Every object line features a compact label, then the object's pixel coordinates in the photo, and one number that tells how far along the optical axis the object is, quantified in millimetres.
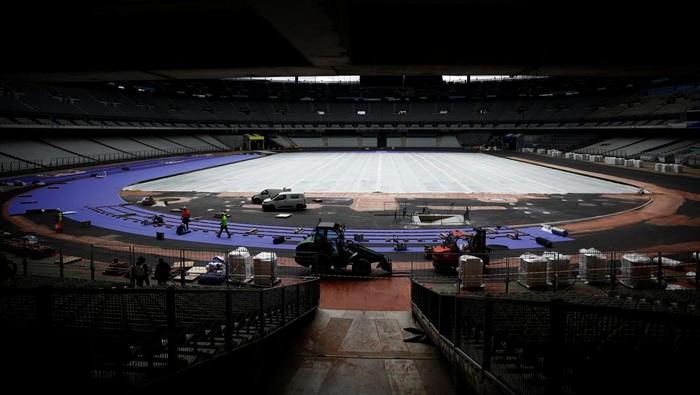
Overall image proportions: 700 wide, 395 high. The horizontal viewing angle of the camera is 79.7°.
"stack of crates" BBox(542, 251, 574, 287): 14484
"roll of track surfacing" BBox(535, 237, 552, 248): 19422
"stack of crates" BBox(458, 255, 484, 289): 14384
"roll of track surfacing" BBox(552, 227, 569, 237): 21273
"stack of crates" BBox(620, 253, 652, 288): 14086
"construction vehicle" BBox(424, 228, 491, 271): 16359
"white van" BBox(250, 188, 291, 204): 30531
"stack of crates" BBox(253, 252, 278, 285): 14702
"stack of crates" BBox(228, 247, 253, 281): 14789
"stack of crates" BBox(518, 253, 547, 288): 14281
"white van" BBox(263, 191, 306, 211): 28344
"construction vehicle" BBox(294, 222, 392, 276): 16281
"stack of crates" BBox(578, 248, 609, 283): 14672
